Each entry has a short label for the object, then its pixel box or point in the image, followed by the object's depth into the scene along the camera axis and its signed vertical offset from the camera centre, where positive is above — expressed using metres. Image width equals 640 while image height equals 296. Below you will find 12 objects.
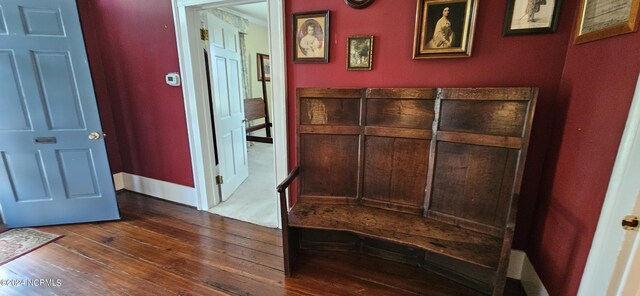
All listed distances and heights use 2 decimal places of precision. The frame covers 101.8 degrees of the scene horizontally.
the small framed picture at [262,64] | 5.42 +0.53
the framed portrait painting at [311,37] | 1.85 +0.38
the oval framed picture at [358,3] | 1.71 +0.56
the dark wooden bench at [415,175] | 1.44 -0.55
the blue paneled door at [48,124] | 2.00 -0.28
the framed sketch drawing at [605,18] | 0.98 +0.30
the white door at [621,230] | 0.92 -0.51
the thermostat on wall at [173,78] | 2.43 +0.11
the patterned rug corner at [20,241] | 1.97 -1.21
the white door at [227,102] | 2.62 -0.13
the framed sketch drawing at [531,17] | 1.38 +0.39
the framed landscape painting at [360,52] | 1.78 +0.26
